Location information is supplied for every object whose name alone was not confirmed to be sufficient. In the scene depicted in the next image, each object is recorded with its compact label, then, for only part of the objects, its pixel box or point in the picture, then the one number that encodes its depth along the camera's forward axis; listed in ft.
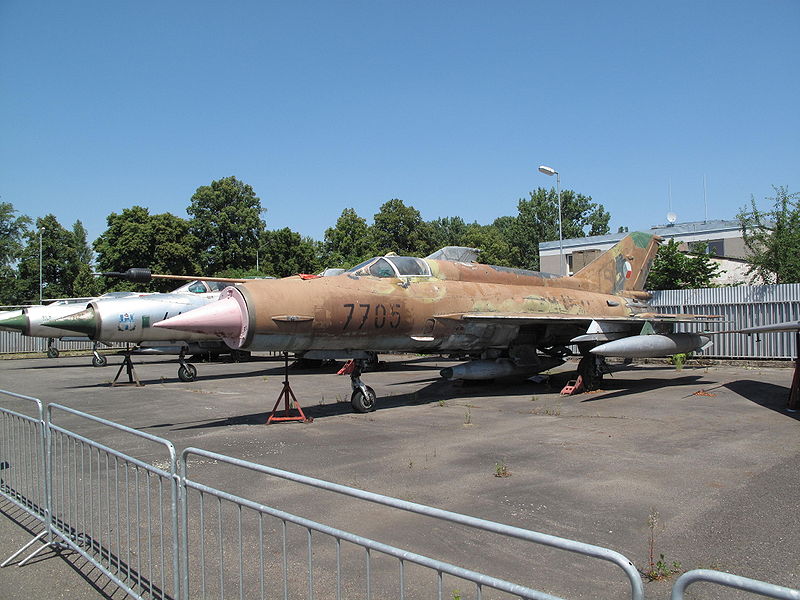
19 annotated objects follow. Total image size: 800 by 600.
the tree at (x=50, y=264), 193.77
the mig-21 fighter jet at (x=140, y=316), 48.03
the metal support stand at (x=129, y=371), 53.36
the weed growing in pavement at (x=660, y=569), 13.37
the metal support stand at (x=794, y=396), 34.94
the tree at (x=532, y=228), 237.25
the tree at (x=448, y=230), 277.33
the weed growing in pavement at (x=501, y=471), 21.47
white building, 144.36
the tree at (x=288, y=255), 177.06
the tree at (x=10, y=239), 197.36
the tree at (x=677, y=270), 85.25
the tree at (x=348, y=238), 170.09
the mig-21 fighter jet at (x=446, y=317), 30.24
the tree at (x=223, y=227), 183.83
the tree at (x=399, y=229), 191.21
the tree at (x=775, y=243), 78.02
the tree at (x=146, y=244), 162.81
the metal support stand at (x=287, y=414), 33.19
